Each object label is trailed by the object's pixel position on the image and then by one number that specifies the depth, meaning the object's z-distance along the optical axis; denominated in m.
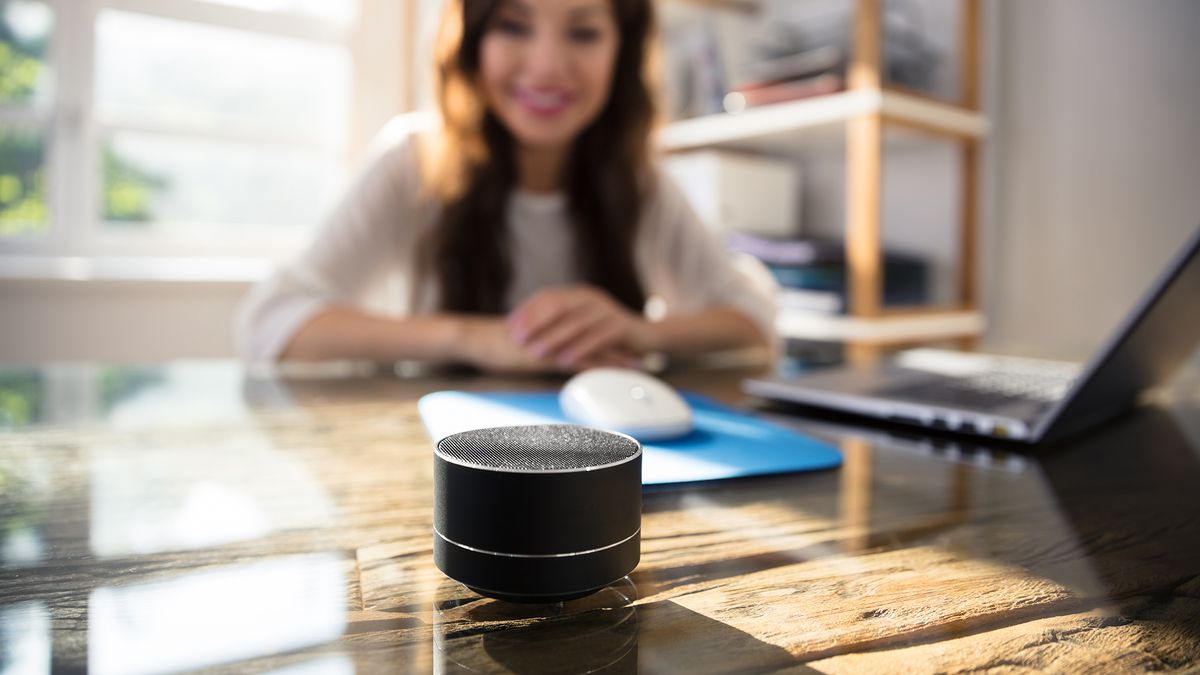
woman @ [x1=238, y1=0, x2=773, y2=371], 1.00
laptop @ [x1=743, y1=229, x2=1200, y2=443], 0.47
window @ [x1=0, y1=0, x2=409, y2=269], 2.21
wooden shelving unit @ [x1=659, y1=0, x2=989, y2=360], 1.62
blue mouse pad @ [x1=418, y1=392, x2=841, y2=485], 0.42
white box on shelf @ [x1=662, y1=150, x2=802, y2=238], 1.97
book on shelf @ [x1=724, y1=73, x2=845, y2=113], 1.72
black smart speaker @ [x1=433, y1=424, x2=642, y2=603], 0.24
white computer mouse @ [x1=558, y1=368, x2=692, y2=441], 0.47
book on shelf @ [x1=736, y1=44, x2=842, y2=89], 1.73
